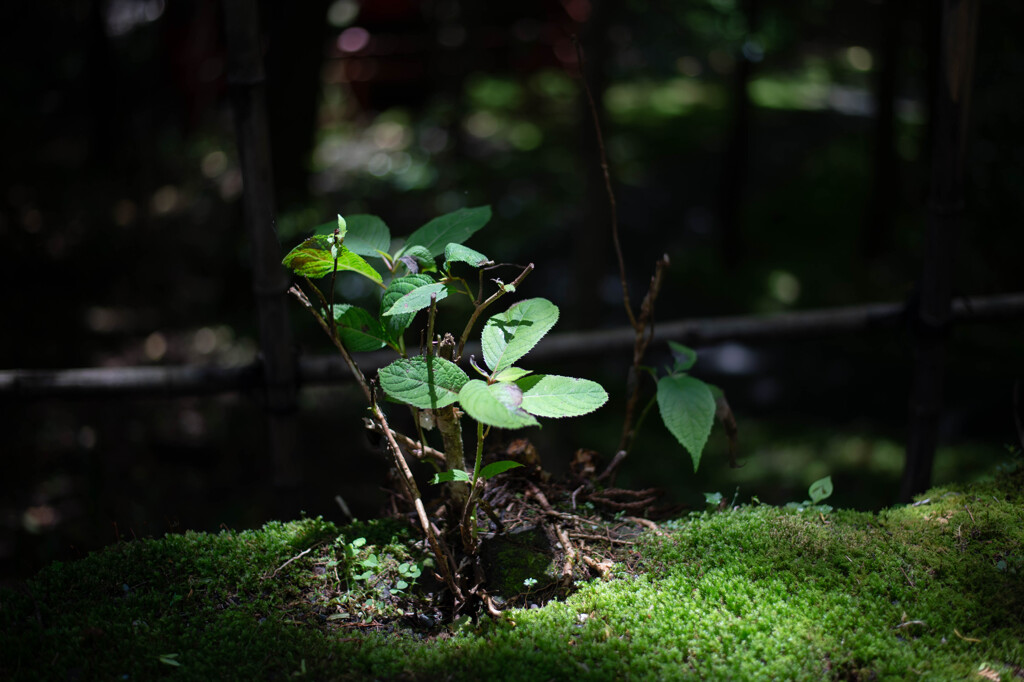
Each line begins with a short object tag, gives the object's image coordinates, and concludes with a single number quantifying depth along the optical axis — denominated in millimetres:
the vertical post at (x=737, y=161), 5078
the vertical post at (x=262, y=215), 2209
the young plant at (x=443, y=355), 1390
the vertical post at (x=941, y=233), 2387
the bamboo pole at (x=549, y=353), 2468
